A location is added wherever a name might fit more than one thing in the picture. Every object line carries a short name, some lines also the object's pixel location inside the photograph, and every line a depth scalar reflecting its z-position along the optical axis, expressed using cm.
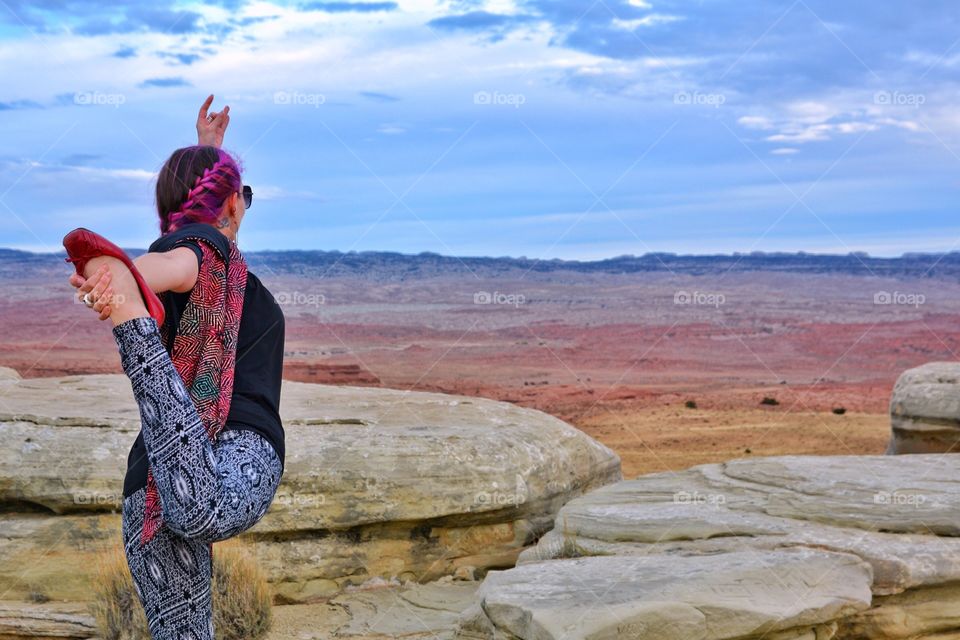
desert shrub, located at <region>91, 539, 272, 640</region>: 586
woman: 254
